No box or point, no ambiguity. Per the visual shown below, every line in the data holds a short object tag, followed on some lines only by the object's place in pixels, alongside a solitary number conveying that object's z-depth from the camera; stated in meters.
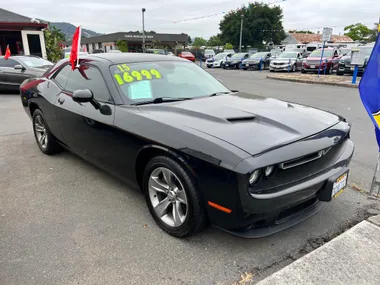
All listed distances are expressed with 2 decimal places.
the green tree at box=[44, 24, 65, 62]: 21.77
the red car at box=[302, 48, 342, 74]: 19.61
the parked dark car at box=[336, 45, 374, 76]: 18.11
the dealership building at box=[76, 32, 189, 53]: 52.81
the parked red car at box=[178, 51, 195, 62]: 30.74
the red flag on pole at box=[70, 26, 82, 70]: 3.85
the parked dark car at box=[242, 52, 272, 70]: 24.81
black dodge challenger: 2.19
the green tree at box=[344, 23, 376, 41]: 75.56
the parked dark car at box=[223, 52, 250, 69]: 26.56
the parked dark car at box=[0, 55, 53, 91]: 10.95
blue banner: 2.89
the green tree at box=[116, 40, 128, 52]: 45.67
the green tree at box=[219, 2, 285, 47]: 54.25
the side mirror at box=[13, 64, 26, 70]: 10.68
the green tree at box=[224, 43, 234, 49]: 51.38
